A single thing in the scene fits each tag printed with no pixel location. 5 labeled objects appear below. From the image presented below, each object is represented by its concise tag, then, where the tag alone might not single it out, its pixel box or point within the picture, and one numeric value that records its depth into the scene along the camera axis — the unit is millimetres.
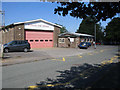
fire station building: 21948
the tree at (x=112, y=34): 47866
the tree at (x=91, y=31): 63519
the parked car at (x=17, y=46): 15465
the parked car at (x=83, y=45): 25098
